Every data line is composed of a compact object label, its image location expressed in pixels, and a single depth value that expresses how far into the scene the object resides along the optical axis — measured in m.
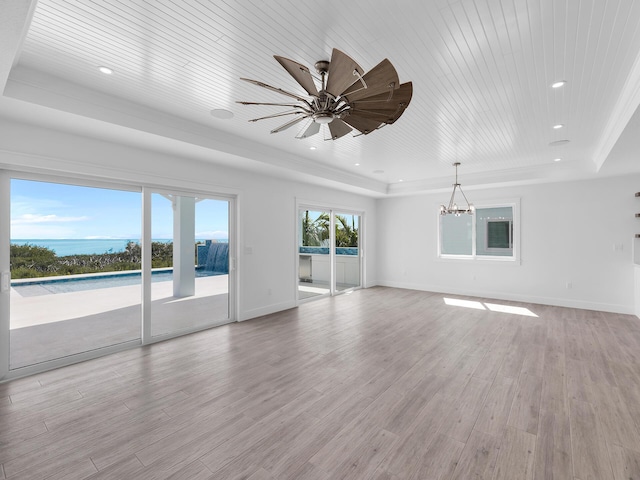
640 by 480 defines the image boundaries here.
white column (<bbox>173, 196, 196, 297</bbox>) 4.40
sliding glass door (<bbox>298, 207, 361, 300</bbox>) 6.90
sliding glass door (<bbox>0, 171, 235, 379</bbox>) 3.21
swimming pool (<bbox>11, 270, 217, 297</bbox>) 3.25
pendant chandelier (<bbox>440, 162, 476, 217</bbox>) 5.92
